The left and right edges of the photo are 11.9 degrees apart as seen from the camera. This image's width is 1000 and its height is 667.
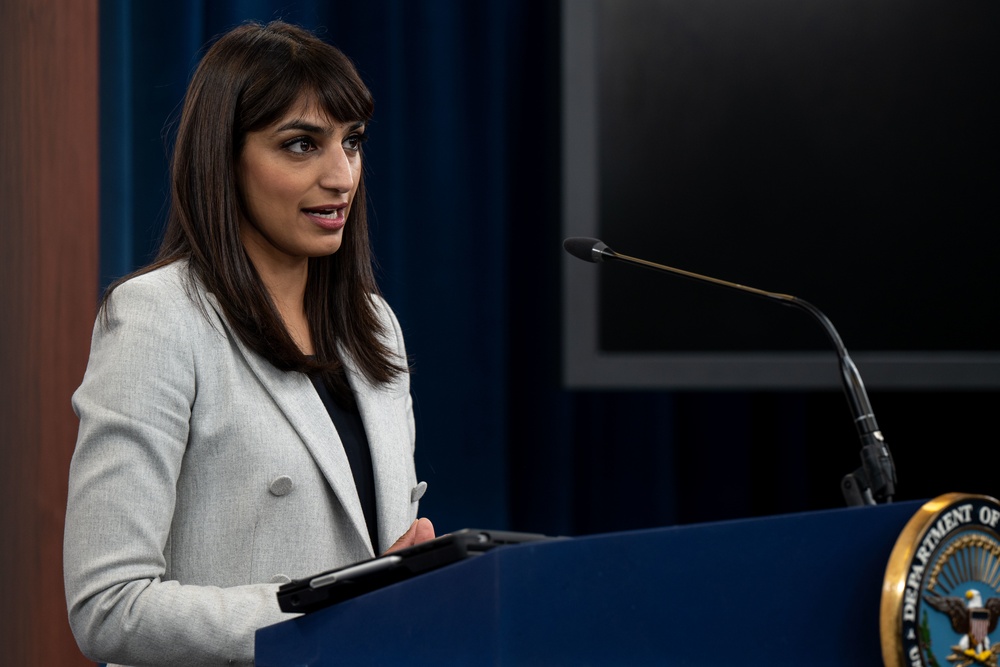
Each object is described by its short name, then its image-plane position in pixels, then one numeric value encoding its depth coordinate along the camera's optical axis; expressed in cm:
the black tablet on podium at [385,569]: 425
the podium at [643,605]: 421
